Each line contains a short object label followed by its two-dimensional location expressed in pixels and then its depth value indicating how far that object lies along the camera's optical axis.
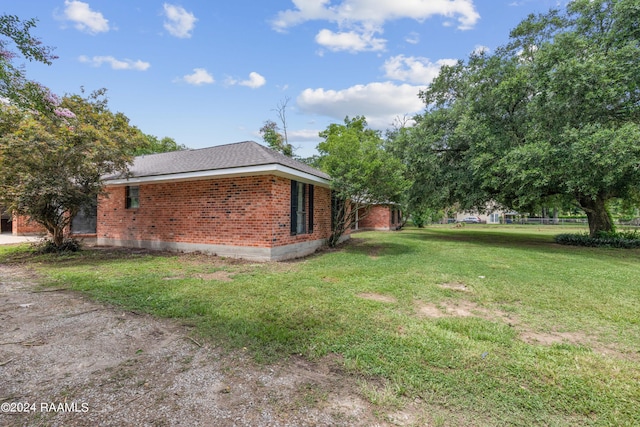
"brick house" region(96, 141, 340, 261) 8.19
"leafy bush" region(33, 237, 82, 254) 9.29
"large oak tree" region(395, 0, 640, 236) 10.40
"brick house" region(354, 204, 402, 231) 23.20
